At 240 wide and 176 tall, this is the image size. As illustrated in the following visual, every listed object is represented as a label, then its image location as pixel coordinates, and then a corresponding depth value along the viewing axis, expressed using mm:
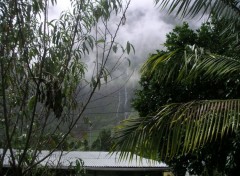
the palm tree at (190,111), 5169
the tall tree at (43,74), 4805
